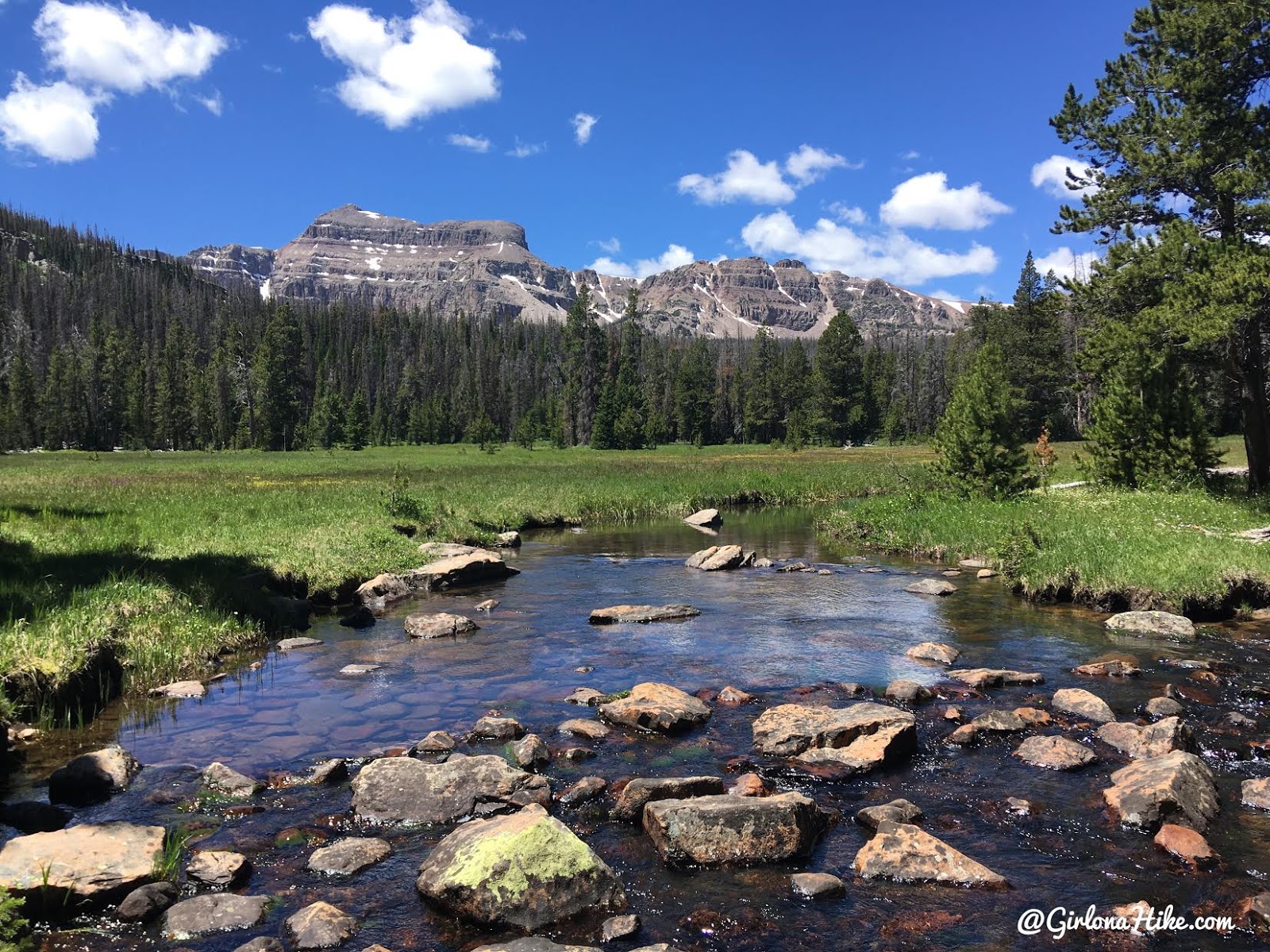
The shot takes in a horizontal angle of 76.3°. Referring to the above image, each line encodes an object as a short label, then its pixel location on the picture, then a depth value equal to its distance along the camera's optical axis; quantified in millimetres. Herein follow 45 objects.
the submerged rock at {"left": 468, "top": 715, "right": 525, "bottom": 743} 10953
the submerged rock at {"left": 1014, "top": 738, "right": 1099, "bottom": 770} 9828
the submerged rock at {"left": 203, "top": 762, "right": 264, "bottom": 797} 9164
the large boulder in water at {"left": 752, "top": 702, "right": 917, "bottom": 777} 9891
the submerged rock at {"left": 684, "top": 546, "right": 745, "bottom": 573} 26062
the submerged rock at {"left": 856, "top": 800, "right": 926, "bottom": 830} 8258
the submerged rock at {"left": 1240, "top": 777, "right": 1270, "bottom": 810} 8633
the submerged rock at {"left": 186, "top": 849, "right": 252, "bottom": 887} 7230
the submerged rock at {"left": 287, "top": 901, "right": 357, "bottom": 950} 6312
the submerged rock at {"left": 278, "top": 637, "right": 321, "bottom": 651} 16359
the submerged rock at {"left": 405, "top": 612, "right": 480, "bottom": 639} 17250
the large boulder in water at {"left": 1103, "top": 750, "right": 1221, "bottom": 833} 8281
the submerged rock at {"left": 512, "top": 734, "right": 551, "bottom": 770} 9906
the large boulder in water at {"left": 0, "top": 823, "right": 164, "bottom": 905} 6633
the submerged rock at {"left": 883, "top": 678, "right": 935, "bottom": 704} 12516
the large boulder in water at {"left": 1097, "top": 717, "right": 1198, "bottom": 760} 10031
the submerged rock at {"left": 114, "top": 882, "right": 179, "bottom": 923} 6699
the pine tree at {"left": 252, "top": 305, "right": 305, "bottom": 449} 113438
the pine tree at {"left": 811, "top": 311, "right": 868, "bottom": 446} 124938
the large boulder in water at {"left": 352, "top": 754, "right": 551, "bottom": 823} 8656
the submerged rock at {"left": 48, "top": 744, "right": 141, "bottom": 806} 9031
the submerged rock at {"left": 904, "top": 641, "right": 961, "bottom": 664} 14877
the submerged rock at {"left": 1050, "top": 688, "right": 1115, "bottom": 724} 11500
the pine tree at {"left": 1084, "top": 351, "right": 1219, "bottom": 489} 30531
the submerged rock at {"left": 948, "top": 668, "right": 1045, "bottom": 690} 13273
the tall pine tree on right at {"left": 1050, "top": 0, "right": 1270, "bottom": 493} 23766
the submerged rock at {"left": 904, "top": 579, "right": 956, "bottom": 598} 21516
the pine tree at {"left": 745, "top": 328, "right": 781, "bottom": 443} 140750
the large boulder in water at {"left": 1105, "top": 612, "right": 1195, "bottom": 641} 16047
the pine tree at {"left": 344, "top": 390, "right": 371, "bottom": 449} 115938
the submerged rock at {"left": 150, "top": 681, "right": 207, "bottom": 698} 13055
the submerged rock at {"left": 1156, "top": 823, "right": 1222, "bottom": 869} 7555
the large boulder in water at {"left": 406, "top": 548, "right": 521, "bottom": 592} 22781
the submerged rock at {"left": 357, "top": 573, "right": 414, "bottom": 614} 20453
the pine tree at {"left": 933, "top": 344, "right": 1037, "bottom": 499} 34781
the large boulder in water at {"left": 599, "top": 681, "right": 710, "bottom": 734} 11203
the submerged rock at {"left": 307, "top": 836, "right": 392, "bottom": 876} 7535
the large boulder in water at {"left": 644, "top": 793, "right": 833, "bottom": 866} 7688
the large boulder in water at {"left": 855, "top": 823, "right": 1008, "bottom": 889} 7297
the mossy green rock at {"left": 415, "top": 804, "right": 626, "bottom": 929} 6719
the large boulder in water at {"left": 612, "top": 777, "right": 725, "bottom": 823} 8539
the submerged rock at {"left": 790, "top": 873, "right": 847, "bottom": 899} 7094
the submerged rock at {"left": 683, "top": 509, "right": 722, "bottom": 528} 38500
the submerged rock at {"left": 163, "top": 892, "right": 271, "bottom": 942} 6531
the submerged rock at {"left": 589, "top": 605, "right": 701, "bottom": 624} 18719
